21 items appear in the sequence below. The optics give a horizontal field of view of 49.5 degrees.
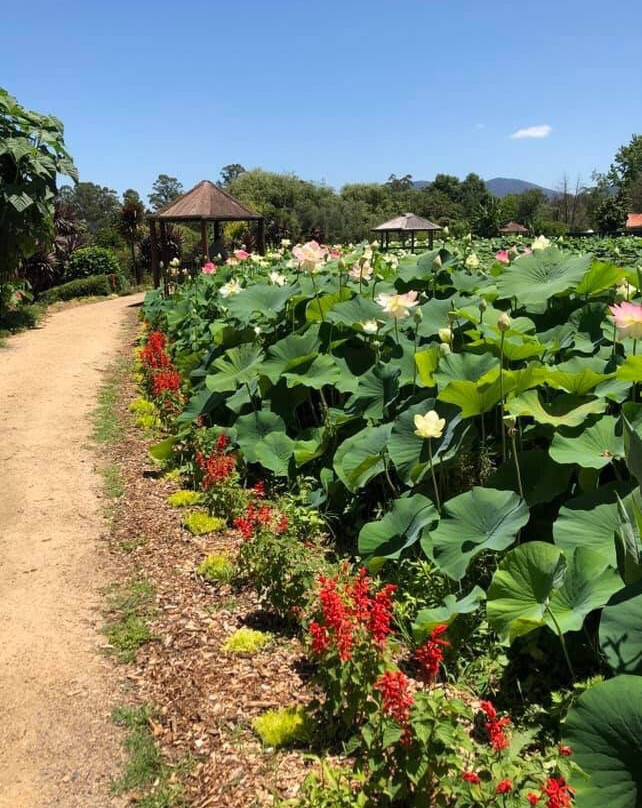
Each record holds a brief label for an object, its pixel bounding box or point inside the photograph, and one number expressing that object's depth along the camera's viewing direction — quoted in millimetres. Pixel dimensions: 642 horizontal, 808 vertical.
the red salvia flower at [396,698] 1819
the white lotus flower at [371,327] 3918
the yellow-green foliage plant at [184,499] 4410
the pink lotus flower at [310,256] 4566
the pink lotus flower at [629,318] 2529
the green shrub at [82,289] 19516
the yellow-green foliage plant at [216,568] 3418
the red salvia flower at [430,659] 1972
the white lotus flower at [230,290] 5738
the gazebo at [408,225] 23125
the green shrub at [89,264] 22078
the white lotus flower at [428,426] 2768
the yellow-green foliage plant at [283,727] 2287
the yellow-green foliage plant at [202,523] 3982
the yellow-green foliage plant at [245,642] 2820
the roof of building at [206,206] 15664
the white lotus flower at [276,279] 5555
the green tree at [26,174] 9289
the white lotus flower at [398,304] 3518
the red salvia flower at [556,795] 1433
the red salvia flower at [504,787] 1546
